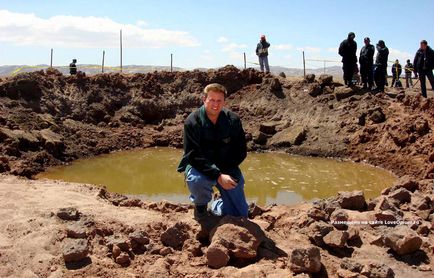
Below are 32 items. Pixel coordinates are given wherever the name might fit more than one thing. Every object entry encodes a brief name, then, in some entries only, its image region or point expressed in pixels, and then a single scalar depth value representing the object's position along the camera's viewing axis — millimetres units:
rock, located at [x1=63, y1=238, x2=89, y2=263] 4305
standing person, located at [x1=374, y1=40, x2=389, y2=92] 14844
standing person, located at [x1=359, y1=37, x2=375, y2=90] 14922
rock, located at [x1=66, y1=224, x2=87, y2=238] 4734
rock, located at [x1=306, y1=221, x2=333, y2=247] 4992
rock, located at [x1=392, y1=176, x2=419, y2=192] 7230
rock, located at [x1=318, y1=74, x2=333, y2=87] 16750
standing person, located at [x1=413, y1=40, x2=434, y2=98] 13164
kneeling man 4633
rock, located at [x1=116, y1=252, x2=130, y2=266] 4387
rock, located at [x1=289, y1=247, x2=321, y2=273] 4090
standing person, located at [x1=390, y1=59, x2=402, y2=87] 18831
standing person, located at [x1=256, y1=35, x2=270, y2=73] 18359
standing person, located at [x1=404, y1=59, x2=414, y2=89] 18848
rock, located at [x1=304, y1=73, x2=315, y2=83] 17194
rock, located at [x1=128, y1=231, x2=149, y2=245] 4676
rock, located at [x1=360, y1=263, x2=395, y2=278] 4246
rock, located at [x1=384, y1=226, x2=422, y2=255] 4844
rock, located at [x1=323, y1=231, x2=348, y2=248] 4867
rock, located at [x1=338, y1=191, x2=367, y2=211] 6363
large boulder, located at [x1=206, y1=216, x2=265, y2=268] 4238
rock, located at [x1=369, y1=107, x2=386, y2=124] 14125
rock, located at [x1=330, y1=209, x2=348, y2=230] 5496
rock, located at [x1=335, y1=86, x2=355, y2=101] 15742
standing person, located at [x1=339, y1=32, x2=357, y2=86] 15062
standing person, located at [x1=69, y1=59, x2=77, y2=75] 19812
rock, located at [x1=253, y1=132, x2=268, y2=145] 15180
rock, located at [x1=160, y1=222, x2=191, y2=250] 4715
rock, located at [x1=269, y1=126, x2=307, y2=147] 14758
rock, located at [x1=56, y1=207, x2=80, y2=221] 5215
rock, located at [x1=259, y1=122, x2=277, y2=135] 15680
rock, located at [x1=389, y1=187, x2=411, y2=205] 6504
